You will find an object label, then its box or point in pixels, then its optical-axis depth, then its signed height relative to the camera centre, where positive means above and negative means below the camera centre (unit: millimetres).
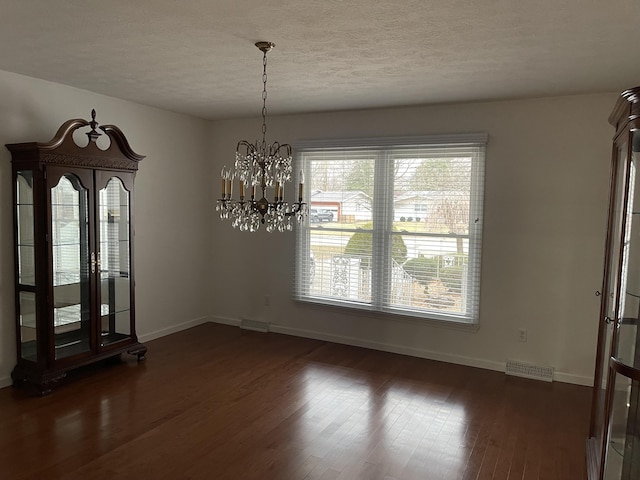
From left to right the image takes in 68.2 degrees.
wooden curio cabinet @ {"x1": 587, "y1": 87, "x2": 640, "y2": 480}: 2273 -574
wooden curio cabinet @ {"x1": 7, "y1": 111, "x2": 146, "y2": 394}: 3717 -385
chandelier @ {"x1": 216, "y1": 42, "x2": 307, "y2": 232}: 2861 +148
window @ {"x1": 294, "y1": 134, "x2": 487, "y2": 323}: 4527 -162
